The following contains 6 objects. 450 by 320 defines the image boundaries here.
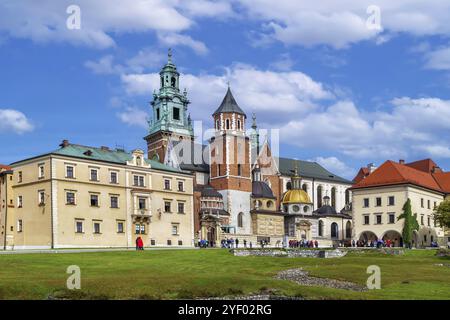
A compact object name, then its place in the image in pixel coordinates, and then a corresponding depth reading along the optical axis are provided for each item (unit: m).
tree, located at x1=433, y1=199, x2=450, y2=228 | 75.06
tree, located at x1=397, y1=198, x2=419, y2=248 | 94.69
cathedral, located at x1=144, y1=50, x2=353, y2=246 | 111.31
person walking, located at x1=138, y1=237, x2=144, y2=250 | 65.69
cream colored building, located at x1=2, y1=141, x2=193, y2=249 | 77.37
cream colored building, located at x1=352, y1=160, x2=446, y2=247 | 97.62
